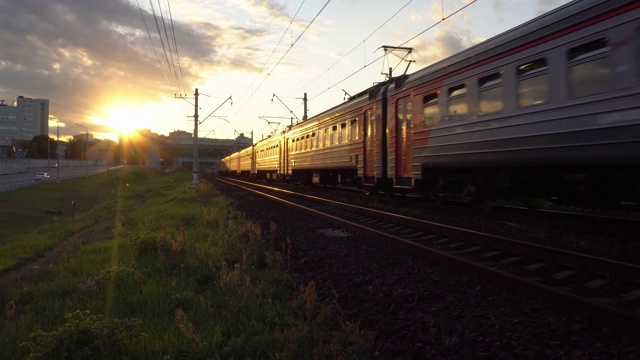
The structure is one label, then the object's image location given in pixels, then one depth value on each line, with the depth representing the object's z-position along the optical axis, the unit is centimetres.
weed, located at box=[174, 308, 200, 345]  414
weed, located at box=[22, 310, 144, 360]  418
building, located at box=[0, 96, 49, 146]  15688
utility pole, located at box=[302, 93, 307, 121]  4288
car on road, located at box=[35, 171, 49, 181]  5675
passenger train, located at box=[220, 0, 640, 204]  625
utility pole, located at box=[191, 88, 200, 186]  3884
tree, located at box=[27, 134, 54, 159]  12494
